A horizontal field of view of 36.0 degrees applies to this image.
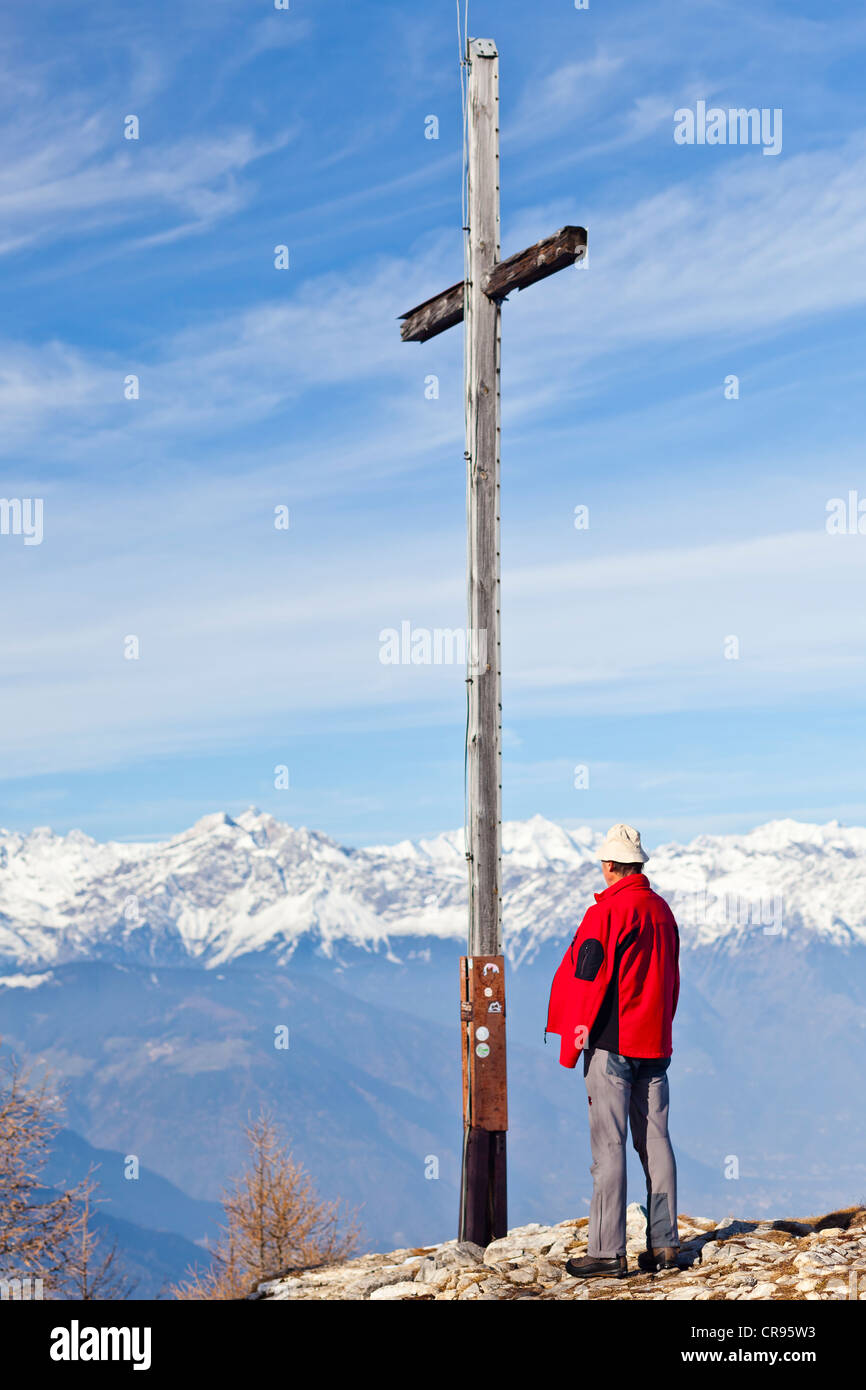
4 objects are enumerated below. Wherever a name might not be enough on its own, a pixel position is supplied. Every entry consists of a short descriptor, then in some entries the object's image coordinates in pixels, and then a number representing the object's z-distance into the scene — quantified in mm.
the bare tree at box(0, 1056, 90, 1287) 25781
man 8953
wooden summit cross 10461
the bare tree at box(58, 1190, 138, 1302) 26641
